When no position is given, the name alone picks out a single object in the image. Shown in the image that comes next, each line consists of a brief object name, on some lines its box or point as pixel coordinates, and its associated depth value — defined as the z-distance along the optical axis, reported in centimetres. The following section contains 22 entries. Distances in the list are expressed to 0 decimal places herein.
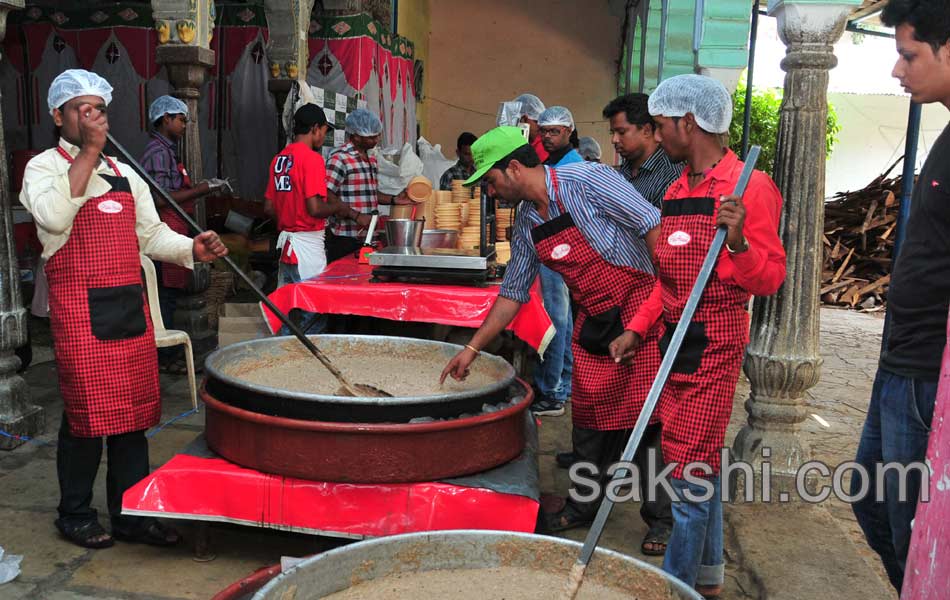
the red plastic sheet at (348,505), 271
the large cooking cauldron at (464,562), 182
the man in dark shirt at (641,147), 397
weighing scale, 413
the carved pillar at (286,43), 779
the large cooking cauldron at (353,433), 264
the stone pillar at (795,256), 354
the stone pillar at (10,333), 405
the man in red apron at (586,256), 297
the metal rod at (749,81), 860
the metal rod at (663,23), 841
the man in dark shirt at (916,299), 178
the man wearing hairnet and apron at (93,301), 275
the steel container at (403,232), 470
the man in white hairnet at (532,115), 594
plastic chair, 418
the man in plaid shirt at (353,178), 525
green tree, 1467
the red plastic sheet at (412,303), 409
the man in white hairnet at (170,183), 535
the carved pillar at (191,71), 588
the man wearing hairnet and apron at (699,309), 240
